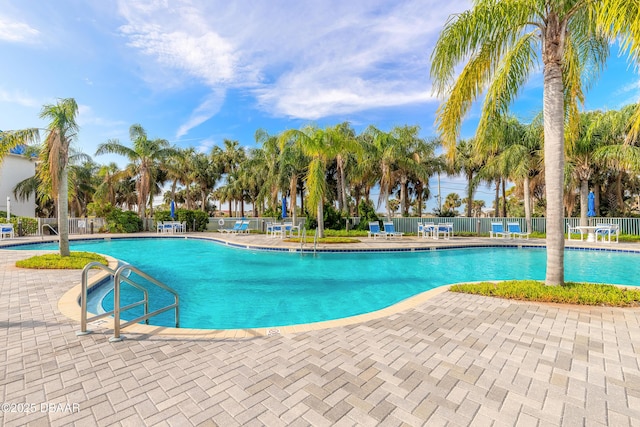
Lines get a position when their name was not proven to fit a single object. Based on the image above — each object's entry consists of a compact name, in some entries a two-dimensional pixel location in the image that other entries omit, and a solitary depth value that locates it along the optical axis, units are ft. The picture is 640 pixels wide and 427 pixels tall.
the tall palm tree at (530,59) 17.16
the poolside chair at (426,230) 59.49
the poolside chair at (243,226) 71.56
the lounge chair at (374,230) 56.90
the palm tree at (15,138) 27.55
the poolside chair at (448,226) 57.01
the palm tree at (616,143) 50.34
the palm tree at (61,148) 27.78
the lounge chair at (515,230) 56.29
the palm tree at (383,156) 65.31
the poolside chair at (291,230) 62.28
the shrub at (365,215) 67.36
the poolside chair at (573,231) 53.44
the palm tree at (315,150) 49.57
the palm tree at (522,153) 58.75
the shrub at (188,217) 75.41
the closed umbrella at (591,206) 52.95
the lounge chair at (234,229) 72.08
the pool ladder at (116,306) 10.57
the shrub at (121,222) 70.00
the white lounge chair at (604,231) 47.23
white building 84.12
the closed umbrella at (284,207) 68.48
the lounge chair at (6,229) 54.84
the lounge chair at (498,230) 57.45
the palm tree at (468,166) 80.69
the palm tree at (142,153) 70.33
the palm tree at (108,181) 80.43
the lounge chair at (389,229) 57.36
